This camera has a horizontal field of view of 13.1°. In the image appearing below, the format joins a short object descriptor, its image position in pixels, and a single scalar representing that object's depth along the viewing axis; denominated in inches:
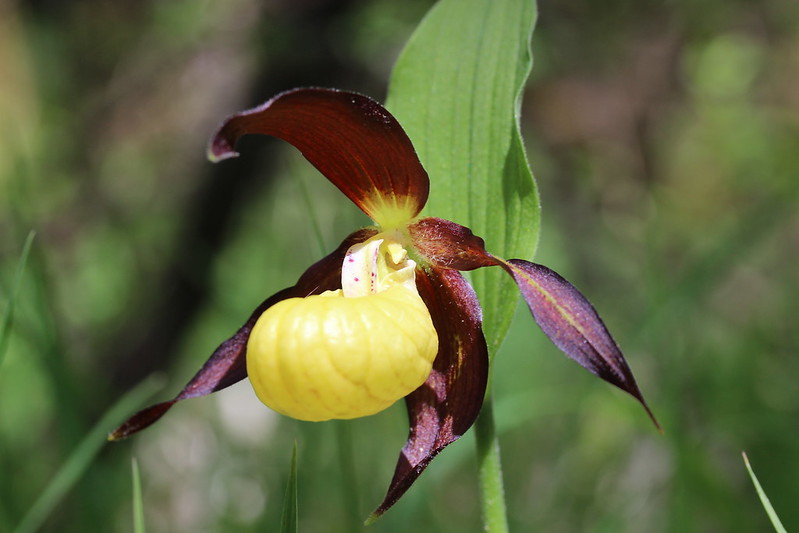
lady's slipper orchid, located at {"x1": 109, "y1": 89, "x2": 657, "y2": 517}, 19.8
